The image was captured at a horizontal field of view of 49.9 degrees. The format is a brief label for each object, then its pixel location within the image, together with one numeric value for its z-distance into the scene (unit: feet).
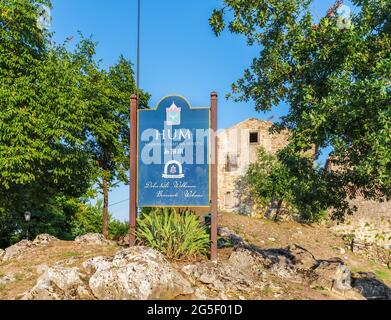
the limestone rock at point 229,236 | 64.16
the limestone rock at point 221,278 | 36.27
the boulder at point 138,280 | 32.60
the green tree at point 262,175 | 115.44
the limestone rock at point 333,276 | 44.68
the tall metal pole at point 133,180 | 43.45
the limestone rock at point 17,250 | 52.65
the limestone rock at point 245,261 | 42.22
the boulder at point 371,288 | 49.24
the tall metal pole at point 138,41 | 47.82
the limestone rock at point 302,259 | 55.43
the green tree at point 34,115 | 57.57
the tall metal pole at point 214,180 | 41.82
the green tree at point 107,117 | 89.25
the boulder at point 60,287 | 33.32
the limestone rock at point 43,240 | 56.67
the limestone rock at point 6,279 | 40.10
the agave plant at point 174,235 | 40.55
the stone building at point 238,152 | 128.77
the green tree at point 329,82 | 33.53
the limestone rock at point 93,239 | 53.88
